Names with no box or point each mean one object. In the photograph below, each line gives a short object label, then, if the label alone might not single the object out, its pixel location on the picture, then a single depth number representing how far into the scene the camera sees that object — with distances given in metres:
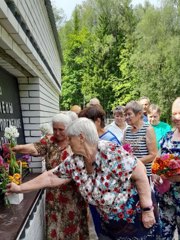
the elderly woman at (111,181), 1.62
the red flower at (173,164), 2.03
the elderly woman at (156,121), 3.84
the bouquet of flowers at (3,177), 1.80
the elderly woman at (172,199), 2.17
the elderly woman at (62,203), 2.18
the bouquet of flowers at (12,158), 2.08
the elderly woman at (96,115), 2.67
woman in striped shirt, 2.78
